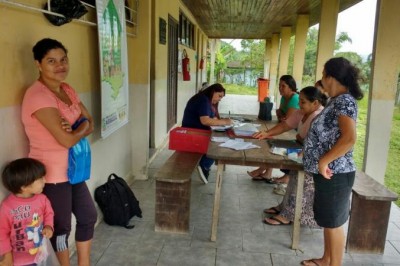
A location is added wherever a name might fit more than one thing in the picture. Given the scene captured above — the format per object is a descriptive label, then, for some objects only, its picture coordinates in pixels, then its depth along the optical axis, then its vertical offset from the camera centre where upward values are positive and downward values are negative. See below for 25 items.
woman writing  3.59 -0.41
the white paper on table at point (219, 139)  3.06 -0.61
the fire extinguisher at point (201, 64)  12.78 +0.26
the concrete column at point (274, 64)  15.41 +0.40
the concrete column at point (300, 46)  8.80 +0.72
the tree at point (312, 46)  25.86 +2.19
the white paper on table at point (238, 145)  2.83 -0.61
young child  1.59 -0.69
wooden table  2.58 -0.67
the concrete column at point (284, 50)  11.68 +0.80
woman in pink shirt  1.70 -0.32
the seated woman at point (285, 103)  3.85 -0.34
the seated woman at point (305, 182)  2.94 -0.94
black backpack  2.92 -1.13
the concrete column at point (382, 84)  3.75 -0.09
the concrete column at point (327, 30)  5.92 +0.76
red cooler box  3.55 -0.72
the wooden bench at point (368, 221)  2.60 -1.11
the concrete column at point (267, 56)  17.27 +0.83
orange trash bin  13.01 -0.59
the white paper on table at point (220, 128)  3.50 -0.57
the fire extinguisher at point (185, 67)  7.95 +0.08
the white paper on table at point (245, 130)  3.36 -0.57
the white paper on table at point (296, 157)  2.54 -0.62
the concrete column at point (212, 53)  18.22 +1.02
